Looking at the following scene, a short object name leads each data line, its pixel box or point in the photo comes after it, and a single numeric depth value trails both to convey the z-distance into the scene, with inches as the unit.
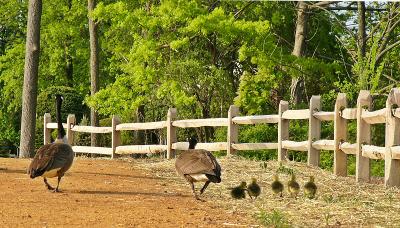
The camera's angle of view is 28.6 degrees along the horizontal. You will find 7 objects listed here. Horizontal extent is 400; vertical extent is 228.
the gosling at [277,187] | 451.5
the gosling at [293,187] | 444.8
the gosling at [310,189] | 444.8
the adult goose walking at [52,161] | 448.8
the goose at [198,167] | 414.6
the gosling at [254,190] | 441.4
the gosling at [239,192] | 441.1
